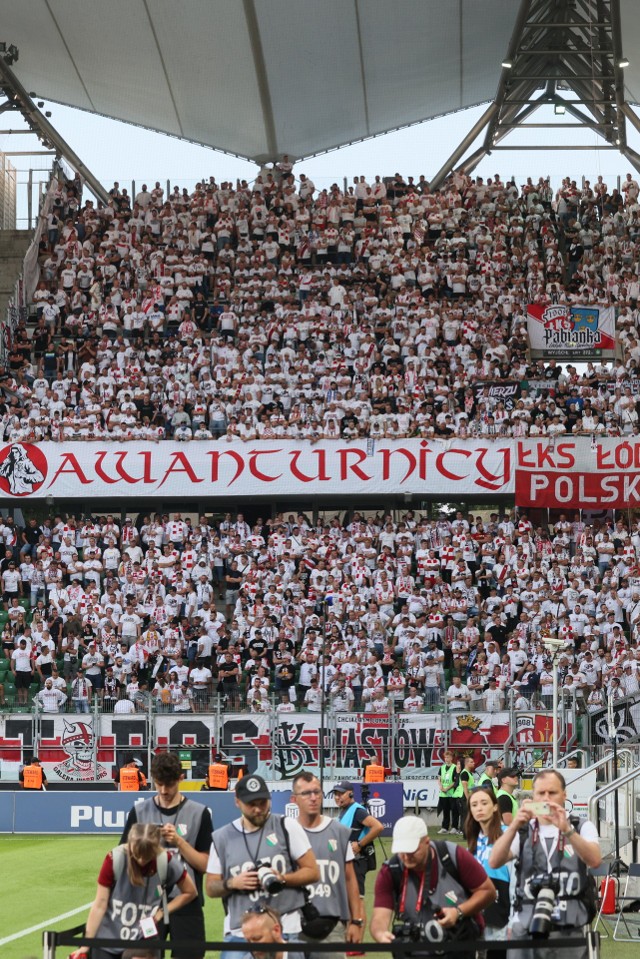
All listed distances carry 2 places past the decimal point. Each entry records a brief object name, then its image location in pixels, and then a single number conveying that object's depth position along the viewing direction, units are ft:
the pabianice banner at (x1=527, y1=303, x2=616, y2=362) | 253.24
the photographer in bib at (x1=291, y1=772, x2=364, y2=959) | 56.39
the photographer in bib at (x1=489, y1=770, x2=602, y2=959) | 52.80
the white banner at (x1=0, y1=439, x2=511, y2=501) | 228.02
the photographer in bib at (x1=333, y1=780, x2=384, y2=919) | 76.07
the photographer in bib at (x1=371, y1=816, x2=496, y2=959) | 50.80
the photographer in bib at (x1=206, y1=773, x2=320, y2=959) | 52.54
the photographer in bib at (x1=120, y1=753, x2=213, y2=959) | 55.06
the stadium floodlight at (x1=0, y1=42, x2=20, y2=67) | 289.94
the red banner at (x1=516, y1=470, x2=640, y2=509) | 226.38
